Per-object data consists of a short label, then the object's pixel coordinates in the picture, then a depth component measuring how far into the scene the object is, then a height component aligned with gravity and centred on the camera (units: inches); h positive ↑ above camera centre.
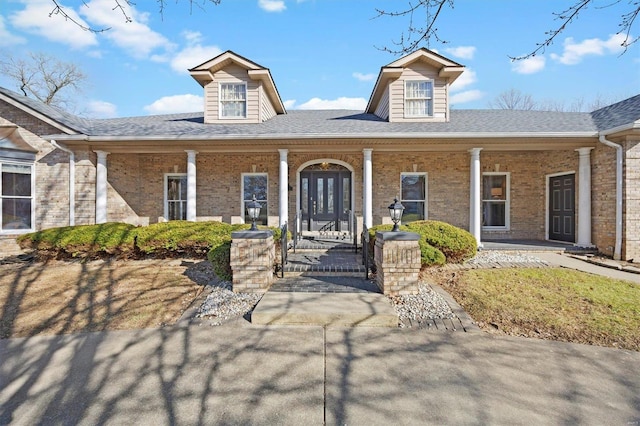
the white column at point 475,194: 338.0 +18.1
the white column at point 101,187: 349.7 +24.8
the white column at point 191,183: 353.7 +30.7
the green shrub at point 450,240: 245.7 -24.7
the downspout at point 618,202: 289.9 +8.1
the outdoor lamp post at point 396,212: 204.4 -1.5
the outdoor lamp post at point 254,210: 212.5 -0.4
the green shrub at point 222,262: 215.8 -37.6
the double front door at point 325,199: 404.5 +14.3
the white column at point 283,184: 346.0 +29.3
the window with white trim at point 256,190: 408.5 +26.3
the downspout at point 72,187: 345.4 +25.0
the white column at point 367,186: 341.4 +27.0
